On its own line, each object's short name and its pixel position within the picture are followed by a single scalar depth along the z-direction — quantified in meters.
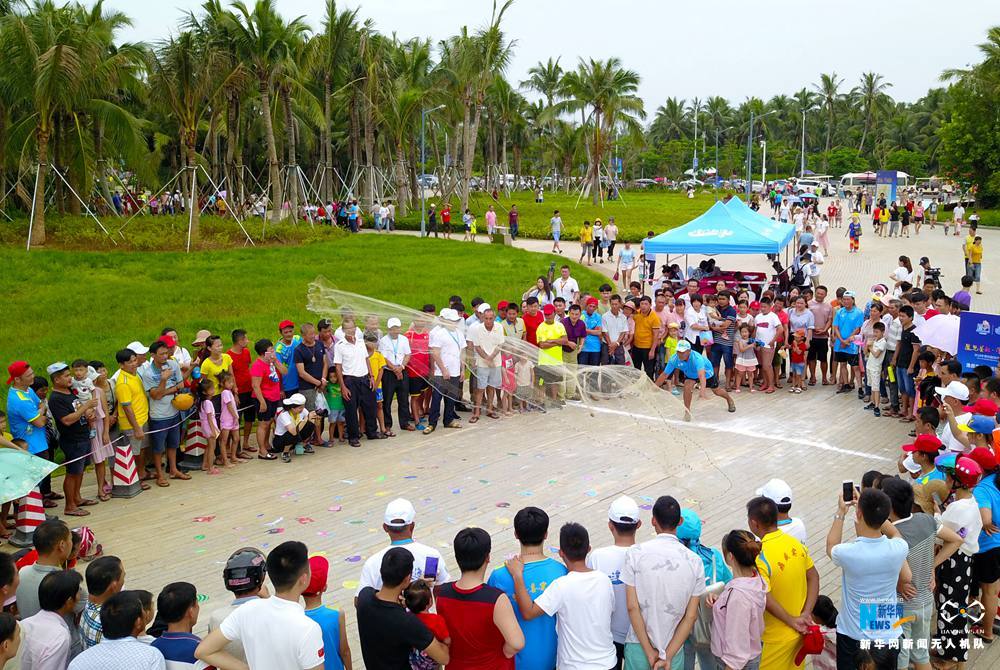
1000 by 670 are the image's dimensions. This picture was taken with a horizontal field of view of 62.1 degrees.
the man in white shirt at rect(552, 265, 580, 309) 17.16
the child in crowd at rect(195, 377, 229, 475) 10.27
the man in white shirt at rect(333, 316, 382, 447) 11.46
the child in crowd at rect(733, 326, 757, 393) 14.18
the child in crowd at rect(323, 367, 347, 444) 11.59
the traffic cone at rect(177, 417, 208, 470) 10.46
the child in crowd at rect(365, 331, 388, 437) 11.83
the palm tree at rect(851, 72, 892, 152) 103.88
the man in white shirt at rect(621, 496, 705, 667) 4.72
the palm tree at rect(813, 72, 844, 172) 107.56
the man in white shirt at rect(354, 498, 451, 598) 4.94
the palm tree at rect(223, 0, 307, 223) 31.92
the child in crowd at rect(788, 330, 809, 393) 14.33
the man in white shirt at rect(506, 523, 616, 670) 4.54
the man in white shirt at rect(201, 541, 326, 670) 4.16
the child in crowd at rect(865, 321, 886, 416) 12.83
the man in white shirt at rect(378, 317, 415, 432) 11.95
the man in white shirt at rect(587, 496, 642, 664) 4.90
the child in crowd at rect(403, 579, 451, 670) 4.41
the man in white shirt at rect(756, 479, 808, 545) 5.42
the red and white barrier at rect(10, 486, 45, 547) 8.37
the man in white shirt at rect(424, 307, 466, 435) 12.33
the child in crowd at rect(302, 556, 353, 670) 4.53
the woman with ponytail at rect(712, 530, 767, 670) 4.73
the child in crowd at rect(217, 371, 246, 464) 10.49
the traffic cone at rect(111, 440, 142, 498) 9.60
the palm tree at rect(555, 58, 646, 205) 56.97
